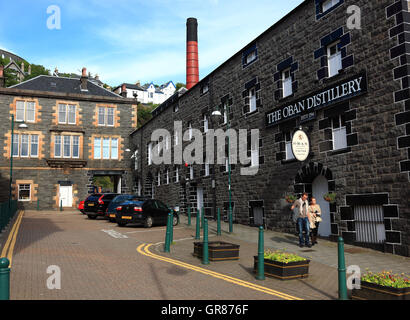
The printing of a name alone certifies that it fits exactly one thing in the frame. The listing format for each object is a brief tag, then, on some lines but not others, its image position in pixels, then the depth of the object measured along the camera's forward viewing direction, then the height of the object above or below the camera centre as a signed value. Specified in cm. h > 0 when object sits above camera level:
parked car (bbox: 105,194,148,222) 2098 -32
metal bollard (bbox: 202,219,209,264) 998 -139
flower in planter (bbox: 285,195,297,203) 1557 -14
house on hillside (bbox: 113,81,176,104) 10625 +3043
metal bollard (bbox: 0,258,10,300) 416 -88
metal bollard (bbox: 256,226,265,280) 820 -143
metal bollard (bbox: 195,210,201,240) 1477 -142
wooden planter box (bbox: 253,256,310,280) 813 -162
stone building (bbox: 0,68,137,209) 3644 +595
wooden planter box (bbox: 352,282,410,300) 602 -163
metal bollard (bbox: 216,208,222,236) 1609 -138
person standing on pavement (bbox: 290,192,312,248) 1291 -86
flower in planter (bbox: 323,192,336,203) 1362 -11
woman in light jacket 1317 -72
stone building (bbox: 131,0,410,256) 1172 +297
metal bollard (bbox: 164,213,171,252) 1186 -136
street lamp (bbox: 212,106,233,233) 1656 +368
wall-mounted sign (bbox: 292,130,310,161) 1412 +185
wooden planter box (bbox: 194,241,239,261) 1036 -152
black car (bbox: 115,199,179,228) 1848 -78
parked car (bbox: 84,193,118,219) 2369 -45
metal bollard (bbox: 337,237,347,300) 648 -134
